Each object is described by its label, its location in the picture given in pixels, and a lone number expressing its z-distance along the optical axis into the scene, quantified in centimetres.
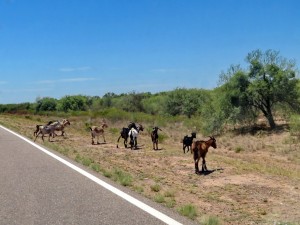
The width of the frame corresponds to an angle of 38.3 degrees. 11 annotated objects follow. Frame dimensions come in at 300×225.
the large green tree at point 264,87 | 3684
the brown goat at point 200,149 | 1394
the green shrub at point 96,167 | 1320
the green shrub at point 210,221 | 688
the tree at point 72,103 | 14491
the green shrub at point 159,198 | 872
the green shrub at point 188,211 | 745
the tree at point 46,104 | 14986
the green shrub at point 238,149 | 2342
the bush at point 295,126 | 2800
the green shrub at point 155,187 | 1023
